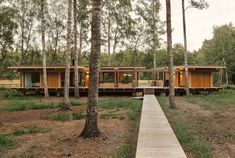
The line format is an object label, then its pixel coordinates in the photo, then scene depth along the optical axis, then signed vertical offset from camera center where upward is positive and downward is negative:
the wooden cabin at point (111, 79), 19.01 +0.70
